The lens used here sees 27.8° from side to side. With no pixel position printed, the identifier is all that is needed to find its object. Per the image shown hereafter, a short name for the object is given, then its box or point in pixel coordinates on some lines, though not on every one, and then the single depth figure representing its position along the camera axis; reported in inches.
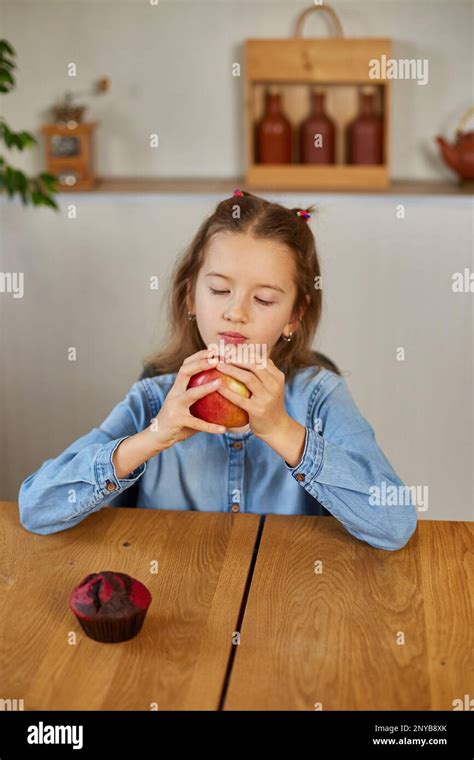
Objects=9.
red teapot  117.2
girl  58.4
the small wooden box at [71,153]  121.0
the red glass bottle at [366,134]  118.0
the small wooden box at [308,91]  116.0
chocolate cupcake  47.3
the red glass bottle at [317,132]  118.5
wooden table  44.4
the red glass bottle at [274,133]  118.5
